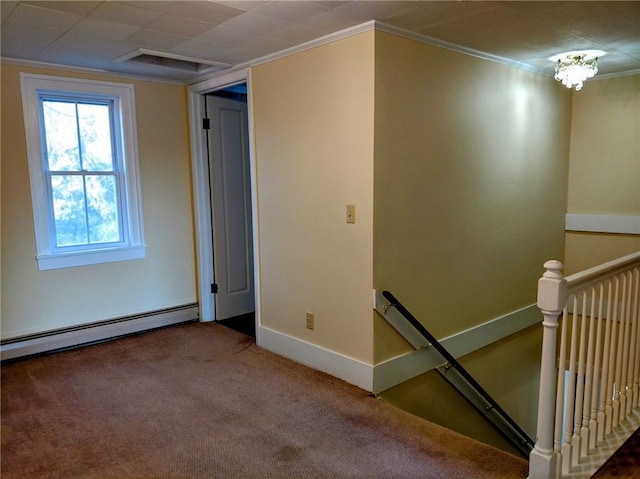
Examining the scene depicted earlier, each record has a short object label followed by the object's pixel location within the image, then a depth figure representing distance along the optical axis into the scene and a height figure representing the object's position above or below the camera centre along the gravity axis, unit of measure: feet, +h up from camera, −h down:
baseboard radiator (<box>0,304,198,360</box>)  11.69 -4.11
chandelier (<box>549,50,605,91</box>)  10.99 +2.48
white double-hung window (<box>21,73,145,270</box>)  11.78 +0.29
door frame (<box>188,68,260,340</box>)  13.92 -0.49
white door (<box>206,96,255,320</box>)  14.53 -0.83
